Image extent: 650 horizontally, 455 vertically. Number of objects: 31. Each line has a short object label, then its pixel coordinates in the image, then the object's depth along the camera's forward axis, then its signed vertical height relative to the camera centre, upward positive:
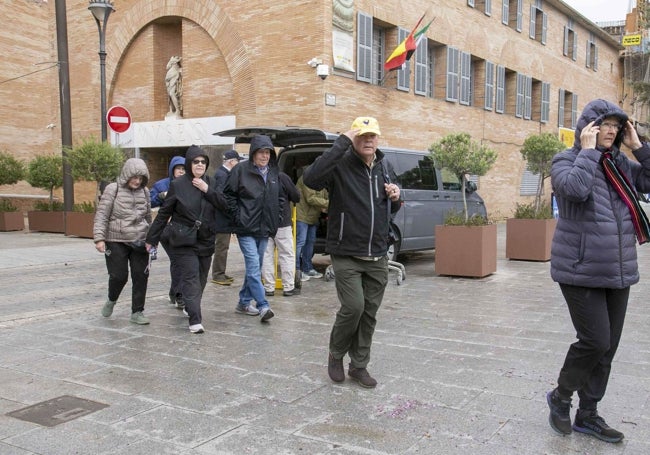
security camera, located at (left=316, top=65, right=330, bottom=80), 14.87 +2.75
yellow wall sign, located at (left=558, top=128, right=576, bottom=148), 28.39 +2.47
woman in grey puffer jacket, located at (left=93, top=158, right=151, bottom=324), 6.42 -0.40
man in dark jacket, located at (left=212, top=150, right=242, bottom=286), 8.66 -0.84
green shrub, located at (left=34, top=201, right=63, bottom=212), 17.25 -0.49
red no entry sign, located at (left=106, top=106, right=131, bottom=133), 12.12 +1.33
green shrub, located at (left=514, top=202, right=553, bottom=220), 11.55 -0.43
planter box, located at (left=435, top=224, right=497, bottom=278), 9.55 -0.93
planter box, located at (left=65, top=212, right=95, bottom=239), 15.47 -0.87
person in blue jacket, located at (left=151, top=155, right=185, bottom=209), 7.06 +0.18
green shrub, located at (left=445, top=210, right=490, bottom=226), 9.77 -0.50
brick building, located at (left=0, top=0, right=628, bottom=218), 15.69 +3.59
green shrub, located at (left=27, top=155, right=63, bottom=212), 17.23 +0.46
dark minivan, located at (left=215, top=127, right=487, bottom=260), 9.37 +0.03
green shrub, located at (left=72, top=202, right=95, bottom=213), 15.91 -0.48
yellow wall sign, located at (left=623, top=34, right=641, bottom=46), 36.28 +8.46
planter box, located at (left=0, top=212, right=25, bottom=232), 17.88 -0.90
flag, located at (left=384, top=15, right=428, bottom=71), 16.05 +3.43
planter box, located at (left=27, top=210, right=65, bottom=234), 16.71 -0.86
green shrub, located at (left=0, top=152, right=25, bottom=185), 18.23 +0.54
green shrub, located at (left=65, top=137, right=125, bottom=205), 14.37 +0.63
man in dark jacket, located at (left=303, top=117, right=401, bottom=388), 4.46 -0.31
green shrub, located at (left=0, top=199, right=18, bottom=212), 18.16 -0.55
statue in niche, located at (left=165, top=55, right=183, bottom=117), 18.66 +3.06
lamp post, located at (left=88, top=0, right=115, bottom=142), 12.79 +3.49
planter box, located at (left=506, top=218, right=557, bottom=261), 11.41 -0.90
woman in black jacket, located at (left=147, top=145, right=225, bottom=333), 6.23 -0.28
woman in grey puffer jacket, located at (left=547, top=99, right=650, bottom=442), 3.45 -0.32
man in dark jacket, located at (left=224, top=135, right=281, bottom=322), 6.71 -0.17
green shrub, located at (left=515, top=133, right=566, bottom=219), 12.36 +0.72
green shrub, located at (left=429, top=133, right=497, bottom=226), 9.57 +0.50
